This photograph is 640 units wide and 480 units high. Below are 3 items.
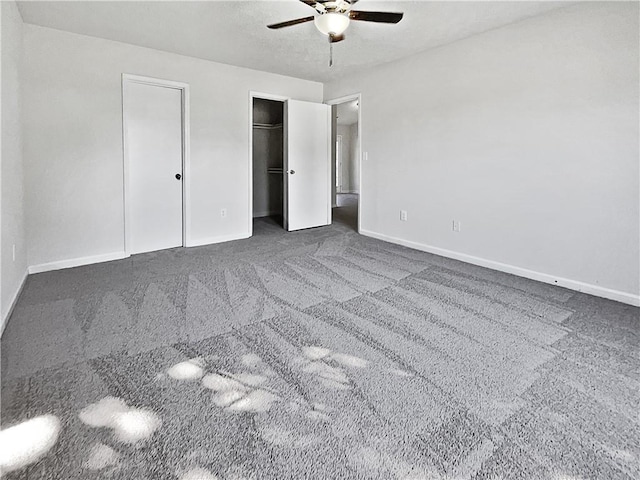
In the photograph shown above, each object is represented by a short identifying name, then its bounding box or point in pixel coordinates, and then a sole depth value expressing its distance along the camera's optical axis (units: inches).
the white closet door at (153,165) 171.5
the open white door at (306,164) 229.5
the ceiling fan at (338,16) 104.0
